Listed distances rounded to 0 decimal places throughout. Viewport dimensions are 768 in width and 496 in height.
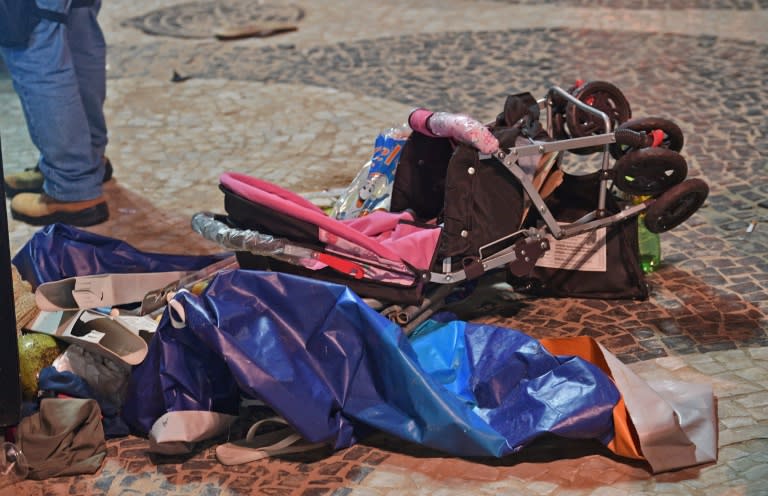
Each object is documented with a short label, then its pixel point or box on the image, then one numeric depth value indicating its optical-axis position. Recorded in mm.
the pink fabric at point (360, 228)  4039
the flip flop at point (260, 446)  3727
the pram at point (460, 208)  4086
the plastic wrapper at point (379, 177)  4664
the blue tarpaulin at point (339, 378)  3619
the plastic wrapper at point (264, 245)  4047
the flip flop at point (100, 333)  4012
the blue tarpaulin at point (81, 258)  4672
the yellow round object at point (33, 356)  4059
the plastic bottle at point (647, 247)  4895
